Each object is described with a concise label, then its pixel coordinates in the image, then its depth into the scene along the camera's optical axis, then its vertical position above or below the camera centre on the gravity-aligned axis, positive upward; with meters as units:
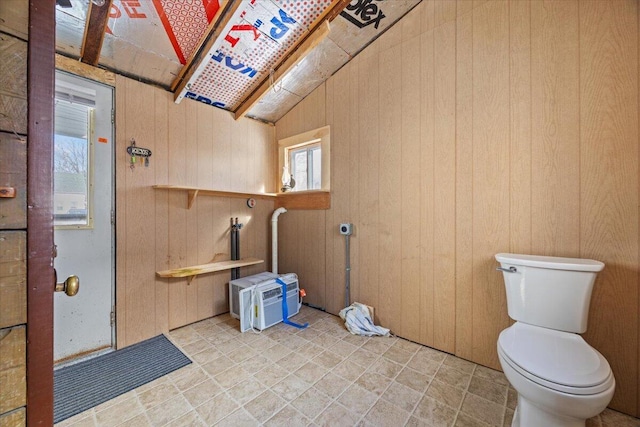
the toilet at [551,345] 1.07 -0.70
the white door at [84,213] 1.92 +0.02
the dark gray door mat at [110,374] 1.59 -1.15
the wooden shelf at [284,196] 2.49 +0.21
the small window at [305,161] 2.88 +0.65
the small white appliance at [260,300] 2.47 -0.87
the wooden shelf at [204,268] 2.35 -0.54
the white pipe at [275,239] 3.14 -0.31
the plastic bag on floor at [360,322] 2.38 -1.04
